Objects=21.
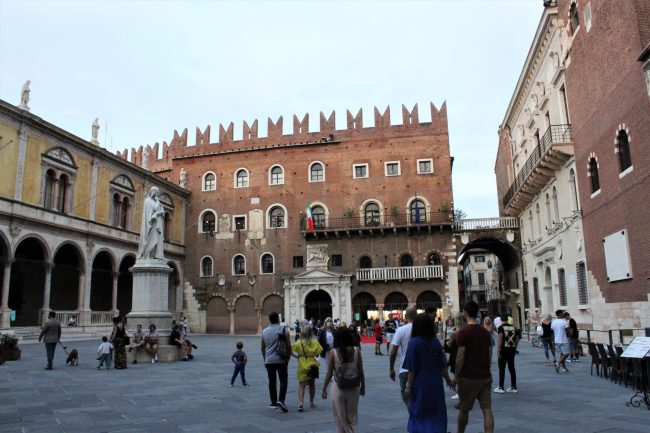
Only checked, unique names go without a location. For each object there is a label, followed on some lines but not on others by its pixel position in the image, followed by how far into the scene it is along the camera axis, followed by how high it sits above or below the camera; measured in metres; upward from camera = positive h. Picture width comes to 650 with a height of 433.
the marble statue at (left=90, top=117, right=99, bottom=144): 27.16 +9.06
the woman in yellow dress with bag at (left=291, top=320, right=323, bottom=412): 7.87 -0.84
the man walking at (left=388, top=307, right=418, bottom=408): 6.20 -0.51
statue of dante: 15.05 +2.15
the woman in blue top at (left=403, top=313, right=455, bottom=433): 4.69 -0.74
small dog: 13.88 -1.34
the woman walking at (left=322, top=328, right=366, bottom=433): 5.31 -0.86
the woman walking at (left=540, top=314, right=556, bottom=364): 13.82 -0.93
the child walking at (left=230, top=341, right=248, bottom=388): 10.29 -1.14
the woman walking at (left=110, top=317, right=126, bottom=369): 13.32 -1.01
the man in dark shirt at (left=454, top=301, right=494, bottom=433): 5.55 -0.74
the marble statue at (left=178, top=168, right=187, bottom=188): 35.97 +8.58
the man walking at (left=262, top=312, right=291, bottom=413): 7.85 -0.77
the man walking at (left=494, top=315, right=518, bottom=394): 9.30 -0.87
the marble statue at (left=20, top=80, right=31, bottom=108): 23.12 +9.34
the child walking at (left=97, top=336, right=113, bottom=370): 13.05 -1.16
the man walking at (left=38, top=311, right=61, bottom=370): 12.75 -0.72
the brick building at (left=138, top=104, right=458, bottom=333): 31.50 +5.13
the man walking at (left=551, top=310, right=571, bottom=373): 12.40 -1.01
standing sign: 8.39 -0.85
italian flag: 32.47 +4.96
